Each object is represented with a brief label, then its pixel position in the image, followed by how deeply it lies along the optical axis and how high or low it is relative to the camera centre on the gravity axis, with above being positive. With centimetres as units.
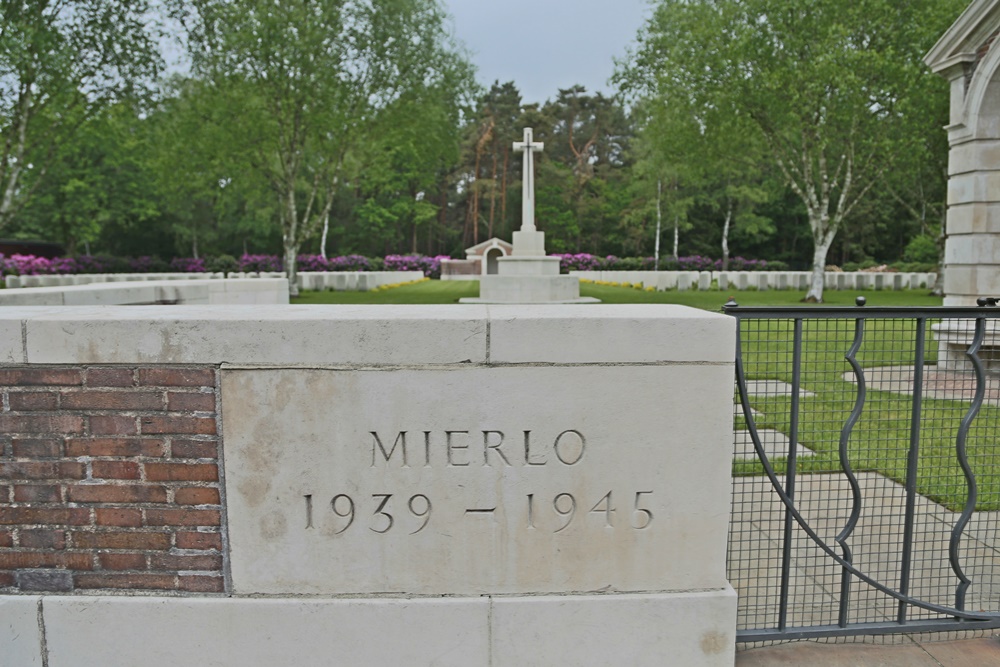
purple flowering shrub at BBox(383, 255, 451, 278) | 3756 +25
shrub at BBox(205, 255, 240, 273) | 3179 +20
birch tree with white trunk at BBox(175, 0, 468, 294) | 2003 +601
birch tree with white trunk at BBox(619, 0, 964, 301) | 1678 +479
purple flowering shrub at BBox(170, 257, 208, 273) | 3266 +11
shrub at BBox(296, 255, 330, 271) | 3130 +24
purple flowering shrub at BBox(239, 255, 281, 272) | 3138 +24
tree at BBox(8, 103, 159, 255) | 3259 +367
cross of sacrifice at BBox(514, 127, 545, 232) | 1962 +248
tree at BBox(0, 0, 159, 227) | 1641 +491
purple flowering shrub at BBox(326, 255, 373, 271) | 3172 +24
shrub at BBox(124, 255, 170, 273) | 3100 +11
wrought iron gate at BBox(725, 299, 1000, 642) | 260 -137
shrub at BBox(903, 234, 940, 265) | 3691 +95
